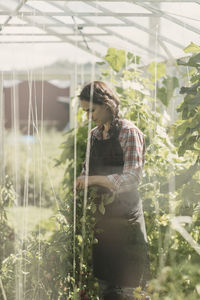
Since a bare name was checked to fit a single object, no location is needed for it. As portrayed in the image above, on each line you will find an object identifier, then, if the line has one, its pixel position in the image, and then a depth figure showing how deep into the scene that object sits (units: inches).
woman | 169.2
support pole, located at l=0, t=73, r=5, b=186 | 206.2
